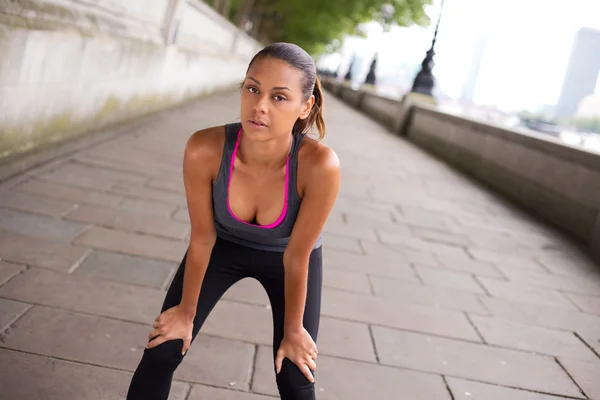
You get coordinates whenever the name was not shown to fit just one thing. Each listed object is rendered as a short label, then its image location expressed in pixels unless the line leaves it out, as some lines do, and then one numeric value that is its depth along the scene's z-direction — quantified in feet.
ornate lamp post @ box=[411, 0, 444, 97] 52.90
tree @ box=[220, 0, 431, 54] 88.89
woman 5.01
